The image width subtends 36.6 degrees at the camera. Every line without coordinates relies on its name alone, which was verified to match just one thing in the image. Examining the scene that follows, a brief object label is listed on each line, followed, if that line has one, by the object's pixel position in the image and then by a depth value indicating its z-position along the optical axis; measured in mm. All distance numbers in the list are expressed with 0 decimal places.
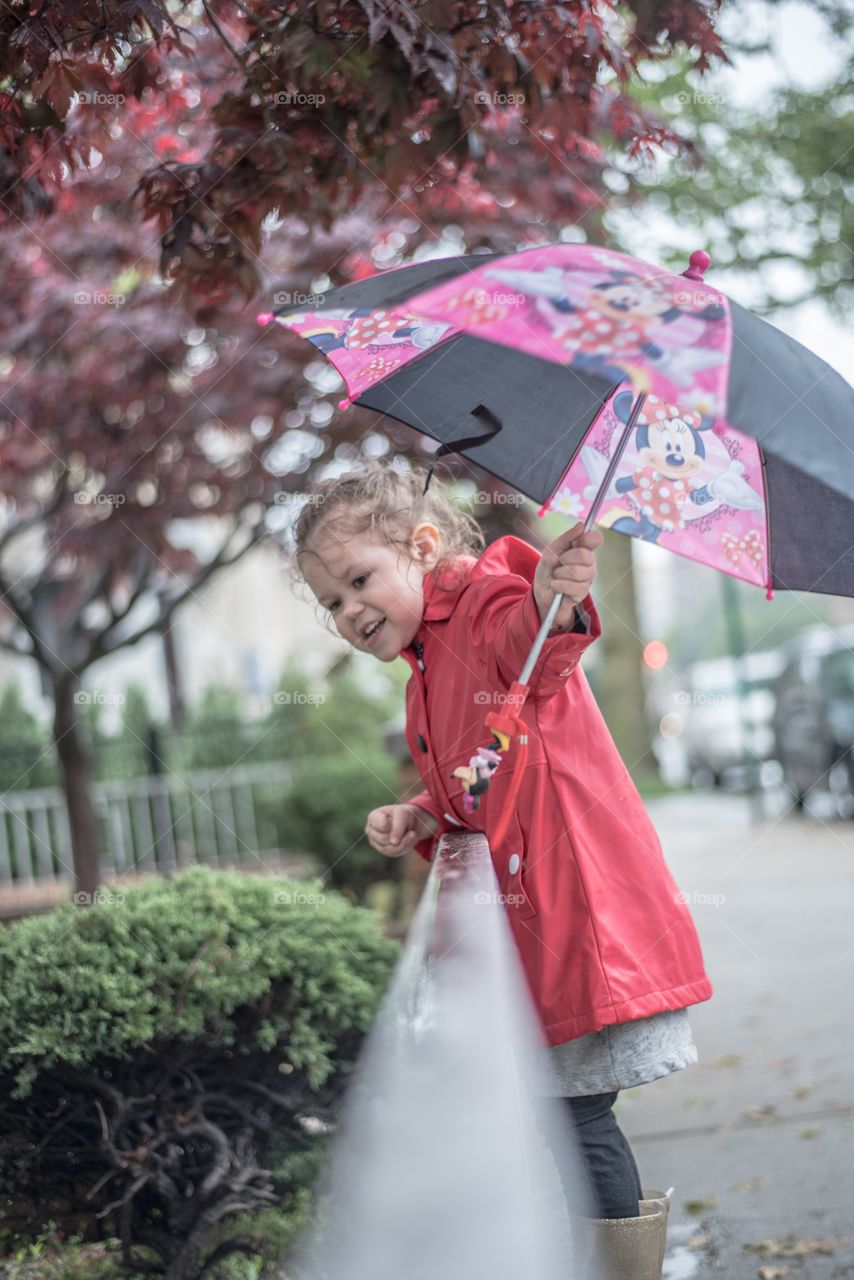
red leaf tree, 2816
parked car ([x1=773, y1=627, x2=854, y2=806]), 11203
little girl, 2232
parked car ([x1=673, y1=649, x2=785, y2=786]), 13828
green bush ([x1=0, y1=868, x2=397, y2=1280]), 2736
